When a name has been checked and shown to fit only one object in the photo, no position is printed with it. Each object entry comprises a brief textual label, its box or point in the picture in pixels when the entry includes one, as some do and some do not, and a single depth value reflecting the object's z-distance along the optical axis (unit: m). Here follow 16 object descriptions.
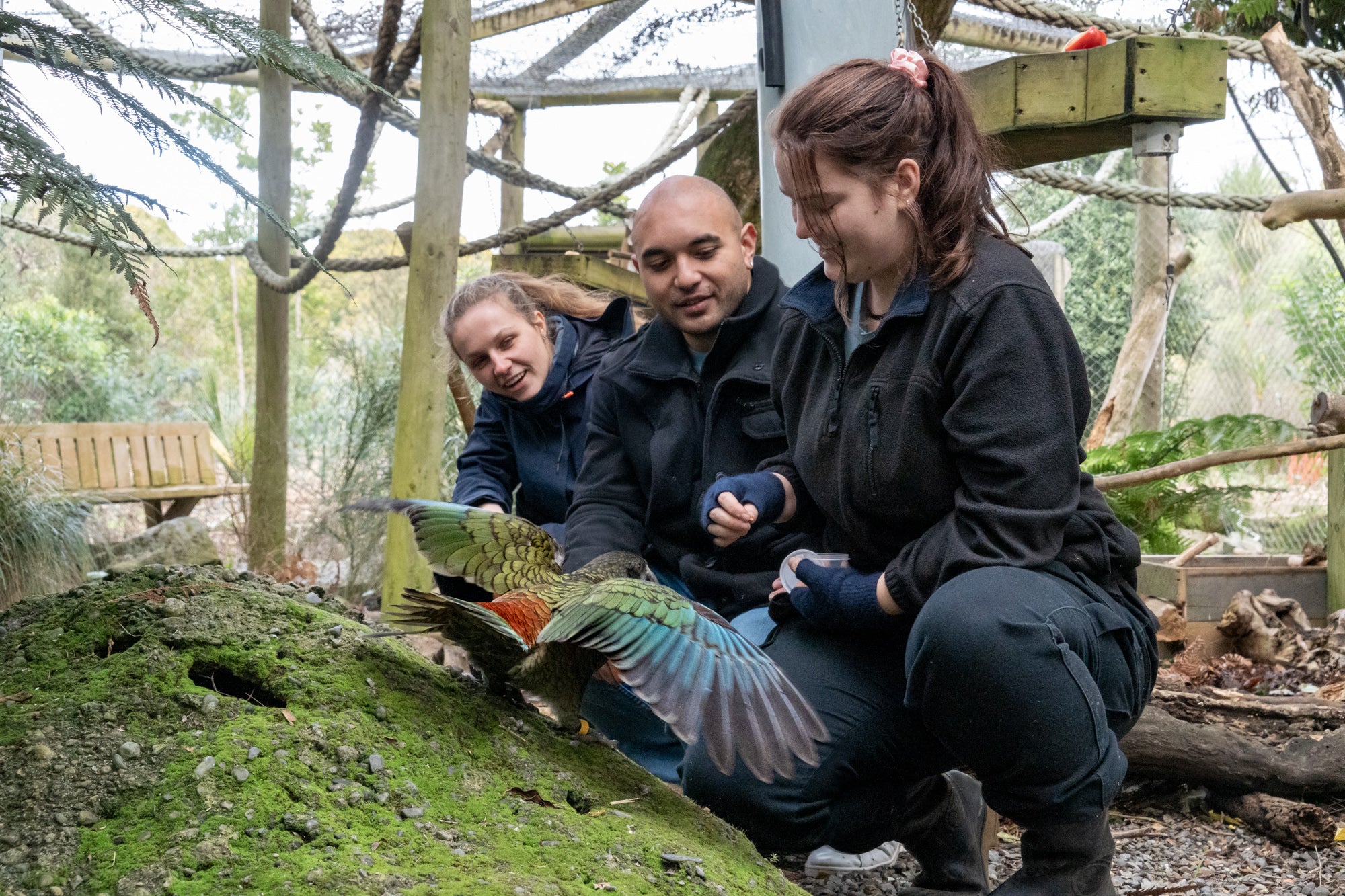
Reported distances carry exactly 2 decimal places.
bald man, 2.30
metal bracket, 2.57
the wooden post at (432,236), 3.56
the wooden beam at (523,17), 5.66
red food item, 2.82
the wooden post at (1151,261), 7.30
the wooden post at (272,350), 4.71
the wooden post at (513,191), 7.04
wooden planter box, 4.17
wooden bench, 7.08
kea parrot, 1.49
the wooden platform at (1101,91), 2.54
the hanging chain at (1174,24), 2.69
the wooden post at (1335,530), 4.15
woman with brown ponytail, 1.58
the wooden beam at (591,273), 4.57
